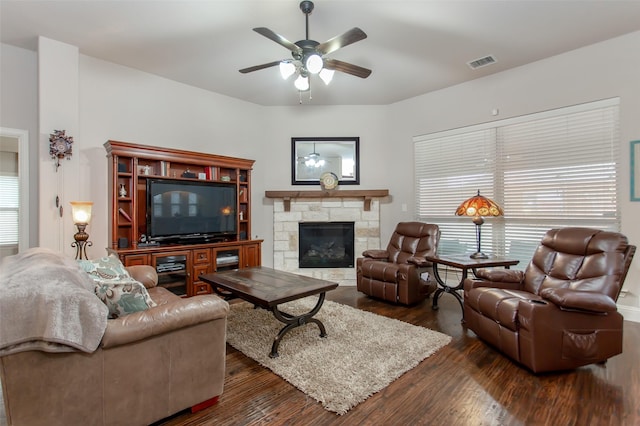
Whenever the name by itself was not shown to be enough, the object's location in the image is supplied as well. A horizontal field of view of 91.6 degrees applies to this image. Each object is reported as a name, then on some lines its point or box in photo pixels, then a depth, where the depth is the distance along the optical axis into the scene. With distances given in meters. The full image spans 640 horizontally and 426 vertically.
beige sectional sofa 1.37
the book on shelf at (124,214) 3.77
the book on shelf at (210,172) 4.48
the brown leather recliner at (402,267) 3.77
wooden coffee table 2.50
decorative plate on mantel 5.16
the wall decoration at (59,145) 3.37
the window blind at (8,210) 4.09
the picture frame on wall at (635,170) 3.22
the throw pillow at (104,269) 2.03
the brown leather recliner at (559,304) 2.17
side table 3.30
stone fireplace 5.18
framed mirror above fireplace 5.30
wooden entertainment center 3.64
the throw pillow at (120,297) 1.77
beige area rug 2.07
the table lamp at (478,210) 3.59
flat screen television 3.90
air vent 3.77
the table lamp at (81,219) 3.29
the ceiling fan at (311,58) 2.44
